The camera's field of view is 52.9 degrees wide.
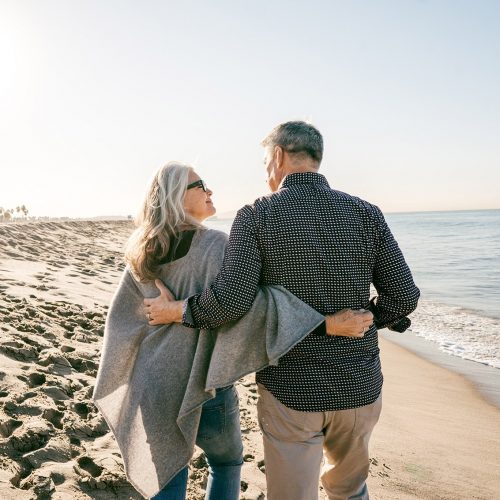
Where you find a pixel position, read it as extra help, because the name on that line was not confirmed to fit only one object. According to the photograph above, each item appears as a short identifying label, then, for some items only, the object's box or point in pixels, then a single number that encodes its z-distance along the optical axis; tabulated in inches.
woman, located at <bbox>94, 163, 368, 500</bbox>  82.6
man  81.9
